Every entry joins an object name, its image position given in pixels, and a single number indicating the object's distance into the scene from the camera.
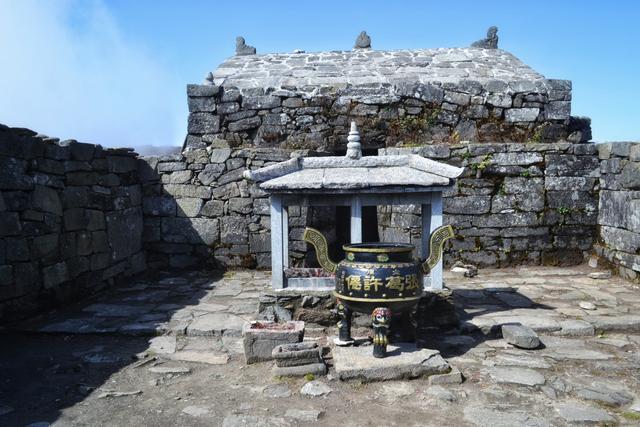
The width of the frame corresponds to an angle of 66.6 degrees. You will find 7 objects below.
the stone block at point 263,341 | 4.55
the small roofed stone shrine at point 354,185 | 5.08
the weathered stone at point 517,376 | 4.00
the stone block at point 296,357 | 4.28
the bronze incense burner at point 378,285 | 4.35
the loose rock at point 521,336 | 4.78
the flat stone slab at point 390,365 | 4.08
